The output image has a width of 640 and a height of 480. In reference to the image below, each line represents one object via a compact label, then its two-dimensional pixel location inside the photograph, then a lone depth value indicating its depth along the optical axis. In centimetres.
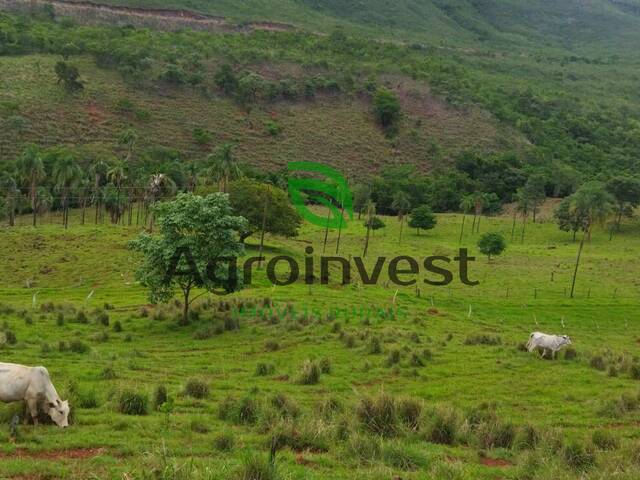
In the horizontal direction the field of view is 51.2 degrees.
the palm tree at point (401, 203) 9110
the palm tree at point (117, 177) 7400
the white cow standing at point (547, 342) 2700
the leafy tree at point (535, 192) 9750
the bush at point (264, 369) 2259
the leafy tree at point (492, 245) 6594
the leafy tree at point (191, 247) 3139
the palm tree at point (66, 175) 7519
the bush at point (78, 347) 2402
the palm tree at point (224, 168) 7175
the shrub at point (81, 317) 3152
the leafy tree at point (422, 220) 8162
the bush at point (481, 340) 3000
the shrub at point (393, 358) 2477
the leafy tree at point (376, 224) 7950
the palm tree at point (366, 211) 6417
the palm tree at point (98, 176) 7462
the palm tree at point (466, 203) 9679
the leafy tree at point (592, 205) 8100
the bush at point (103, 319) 3133
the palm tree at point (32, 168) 6971
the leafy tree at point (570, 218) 8250
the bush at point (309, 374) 2133
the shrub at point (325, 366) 2320
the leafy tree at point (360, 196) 9775
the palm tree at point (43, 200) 7562
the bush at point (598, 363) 2531
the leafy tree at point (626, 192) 9300
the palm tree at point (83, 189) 7749
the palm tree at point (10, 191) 6750
